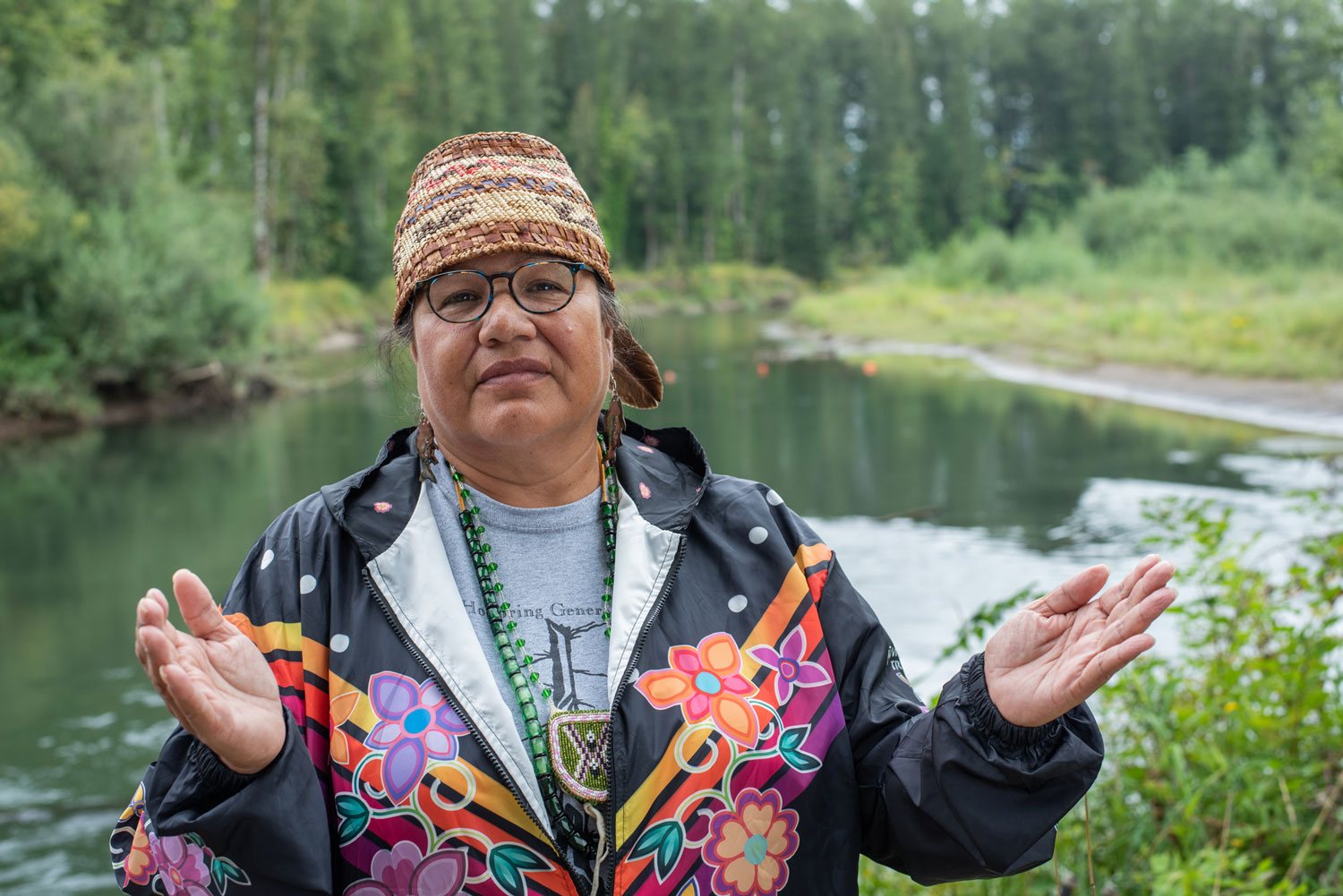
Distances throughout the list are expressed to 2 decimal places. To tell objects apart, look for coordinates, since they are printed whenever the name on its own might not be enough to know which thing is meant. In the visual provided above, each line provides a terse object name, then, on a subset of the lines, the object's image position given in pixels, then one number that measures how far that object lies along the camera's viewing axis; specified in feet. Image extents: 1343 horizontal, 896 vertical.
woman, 5.13
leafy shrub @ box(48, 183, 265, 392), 54.65
